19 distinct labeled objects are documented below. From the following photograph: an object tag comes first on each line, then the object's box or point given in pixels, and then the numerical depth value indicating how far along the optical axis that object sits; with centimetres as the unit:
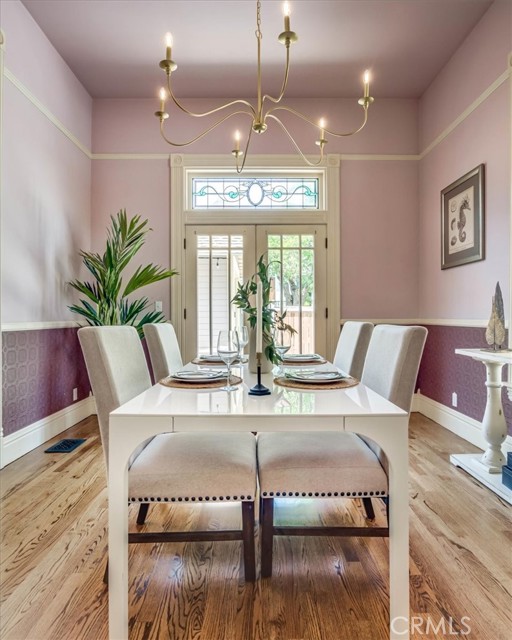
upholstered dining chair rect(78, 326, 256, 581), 131
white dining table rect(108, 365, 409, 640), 112
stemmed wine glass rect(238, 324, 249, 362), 149
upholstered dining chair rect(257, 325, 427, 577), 133
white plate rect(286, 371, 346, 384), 154
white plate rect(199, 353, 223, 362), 243
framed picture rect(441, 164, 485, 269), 301
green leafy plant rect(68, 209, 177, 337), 340
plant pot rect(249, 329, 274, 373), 193
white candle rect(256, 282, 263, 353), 135
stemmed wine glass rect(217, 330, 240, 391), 145
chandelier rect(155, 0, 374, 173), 151
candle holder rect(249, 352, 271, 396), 139
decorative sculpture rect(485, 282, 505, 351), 244
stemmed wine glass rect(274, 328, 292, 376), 188
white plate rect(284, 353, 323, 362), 235
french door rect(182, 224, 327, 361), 410
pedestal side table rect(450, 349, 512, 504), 241
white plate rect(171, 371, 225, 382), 162
